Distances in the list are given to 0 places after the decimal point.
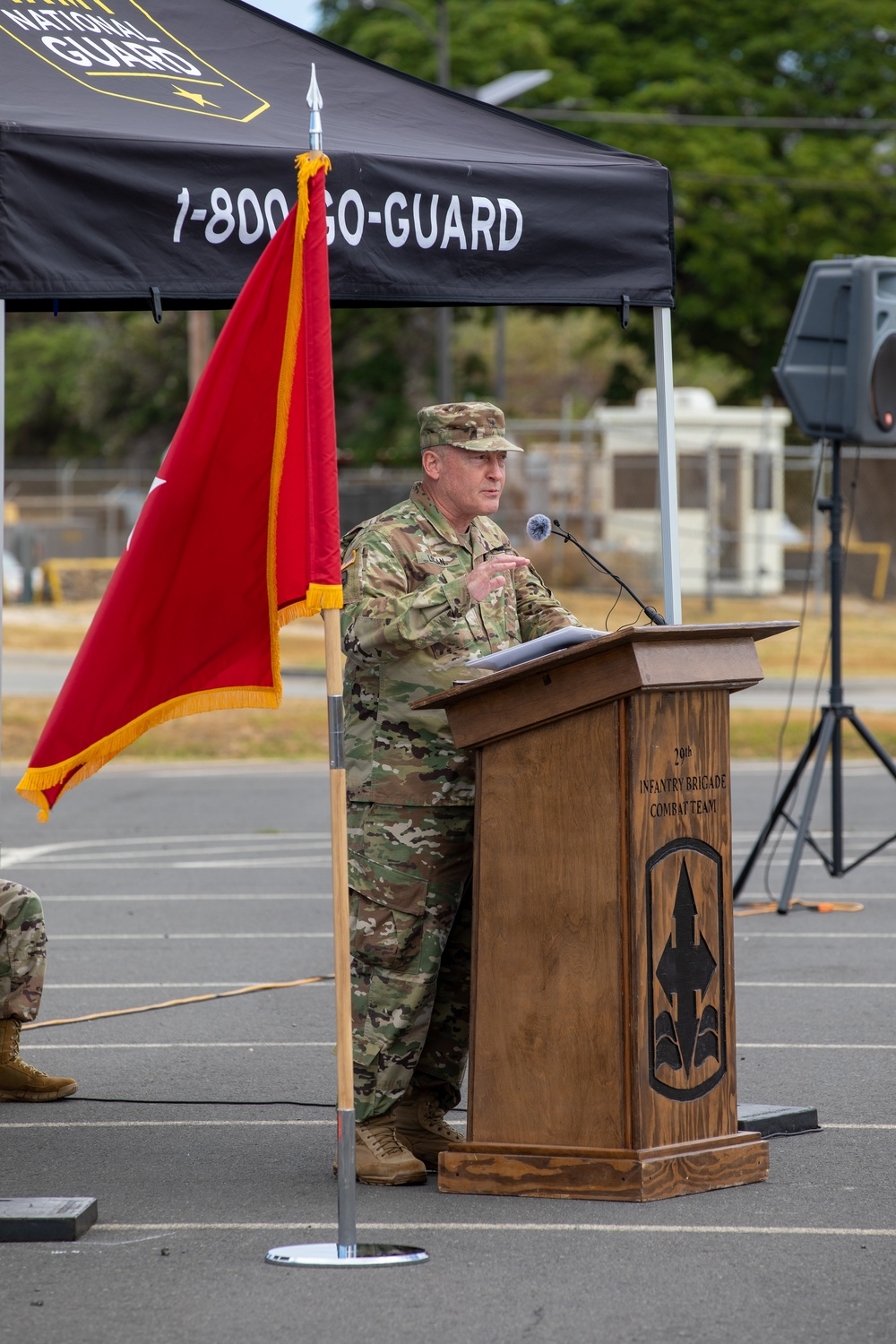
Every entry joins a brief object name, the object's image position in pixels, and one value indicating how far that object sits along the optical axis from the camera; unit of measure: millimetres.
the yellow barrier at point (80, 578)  61875
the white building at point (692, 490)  59344
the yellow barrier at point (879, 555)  61687
